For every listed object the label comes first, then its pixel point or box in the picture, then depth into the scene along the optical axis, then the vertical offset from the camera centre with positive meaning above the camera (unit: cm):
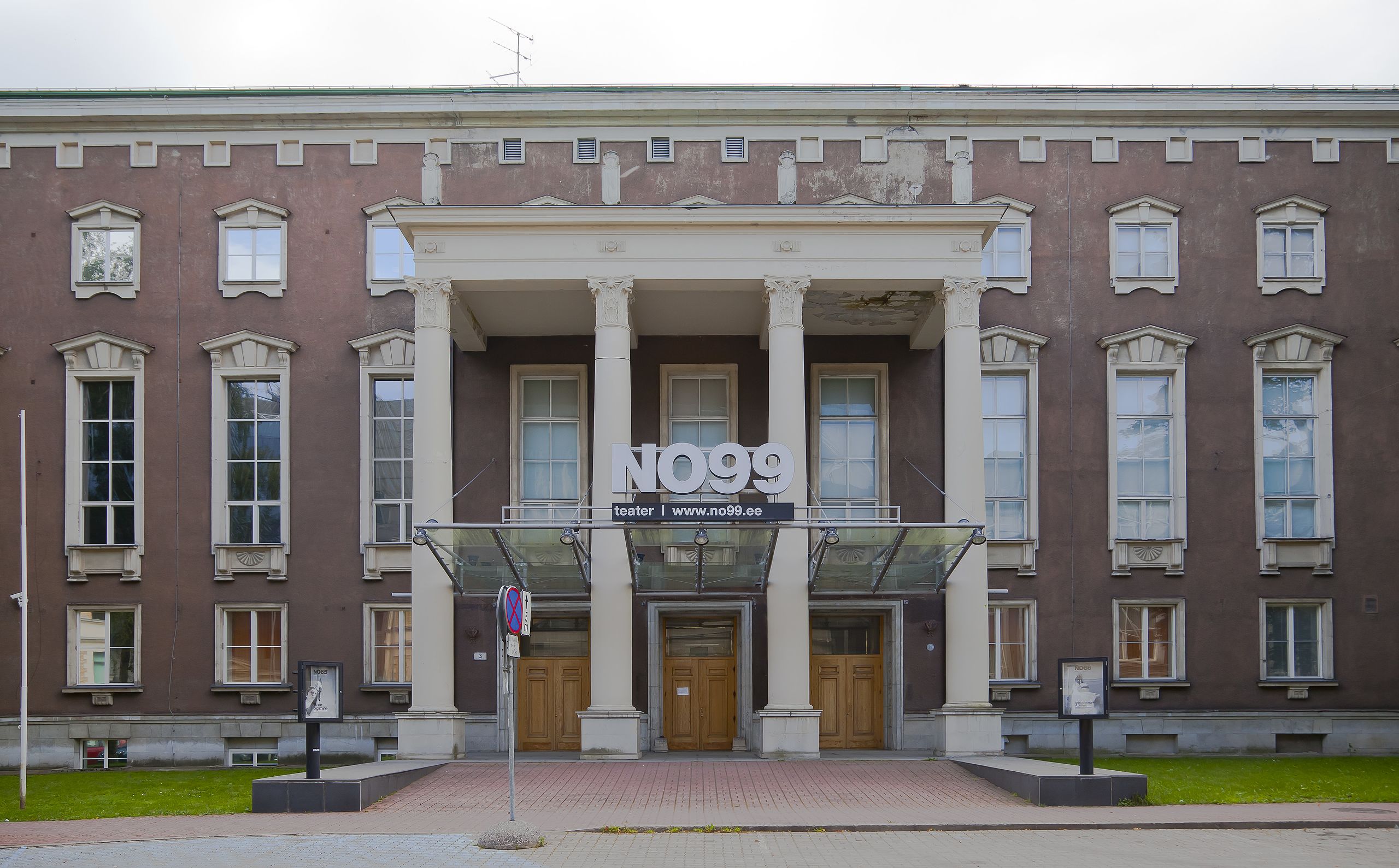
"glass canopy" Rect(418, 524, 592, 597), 2066 -170
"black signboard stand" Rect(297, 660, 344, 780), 1708 -334
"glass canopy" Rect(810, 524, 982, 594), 2088 -175
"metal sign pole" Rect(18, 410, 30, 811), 1922 -312
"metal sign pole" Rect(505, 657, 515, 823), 1348 -266
